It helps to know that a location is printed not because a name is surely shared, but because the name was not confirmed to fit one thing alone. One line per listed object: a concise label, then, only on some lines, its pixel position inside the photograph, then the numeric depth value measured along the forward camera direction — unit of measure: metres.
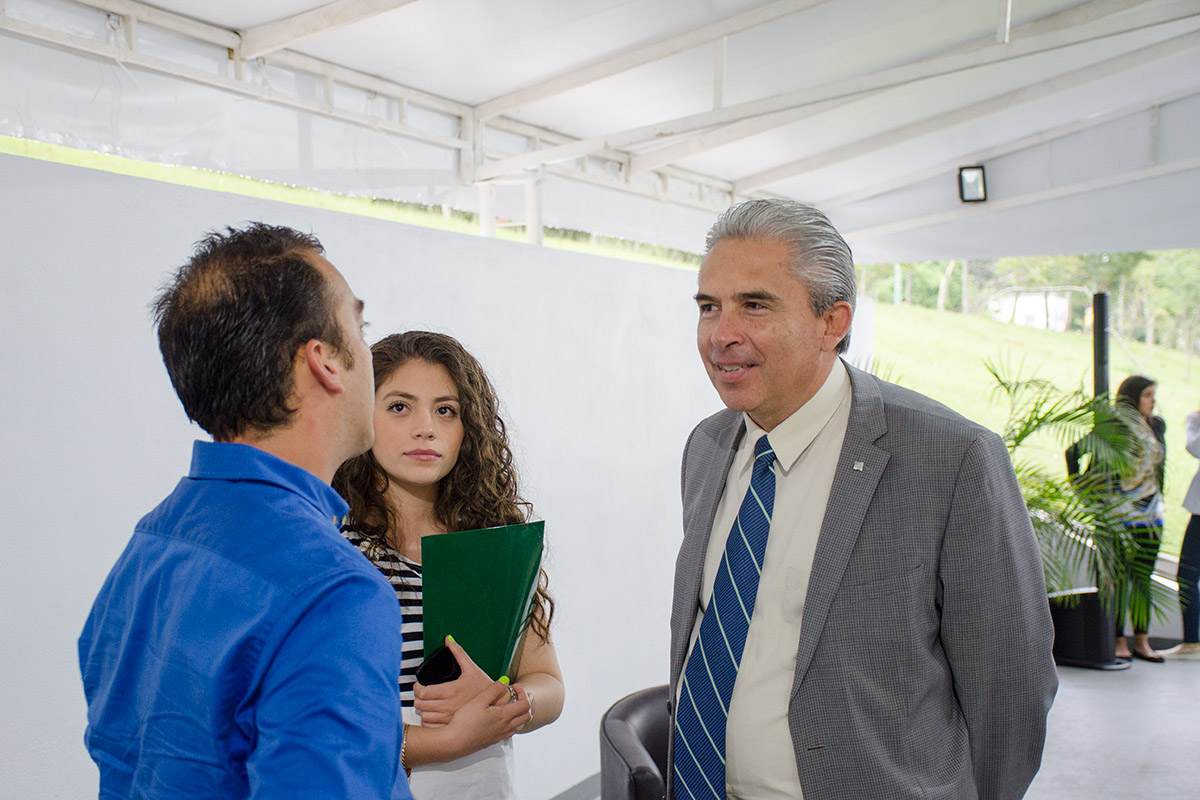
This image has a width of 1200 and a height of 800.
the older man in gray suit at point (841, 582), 1.42
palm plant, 4.52
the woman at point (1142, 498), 4.95
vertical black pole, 6.97
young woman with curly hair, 1.41
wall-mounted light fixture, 6.27
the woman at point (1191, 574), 5.39
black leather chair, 1.88
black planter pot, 5.36
